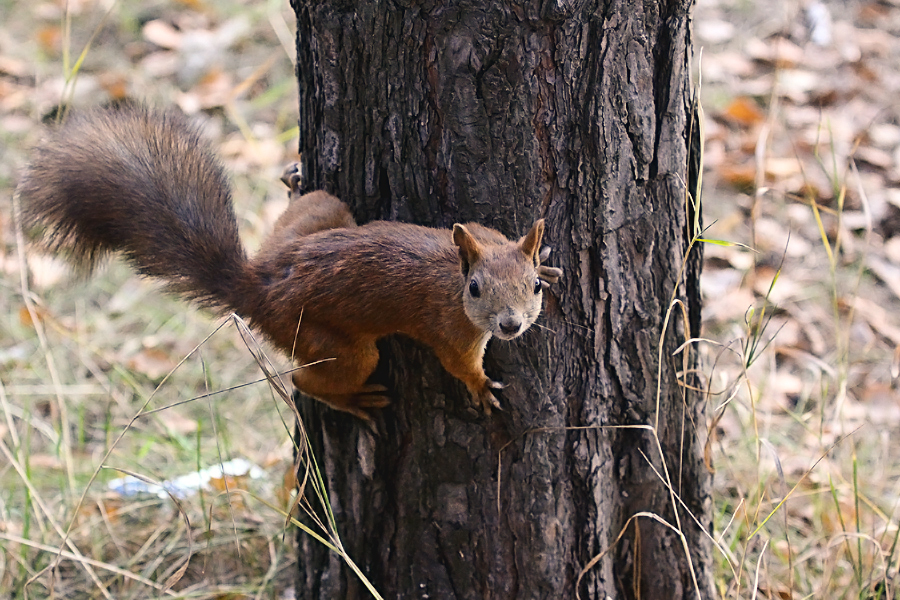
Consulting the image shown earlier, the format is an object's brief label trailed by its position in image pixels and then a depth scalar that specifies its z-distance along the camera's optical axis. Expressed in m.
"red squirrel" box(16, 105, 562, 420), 4.26
